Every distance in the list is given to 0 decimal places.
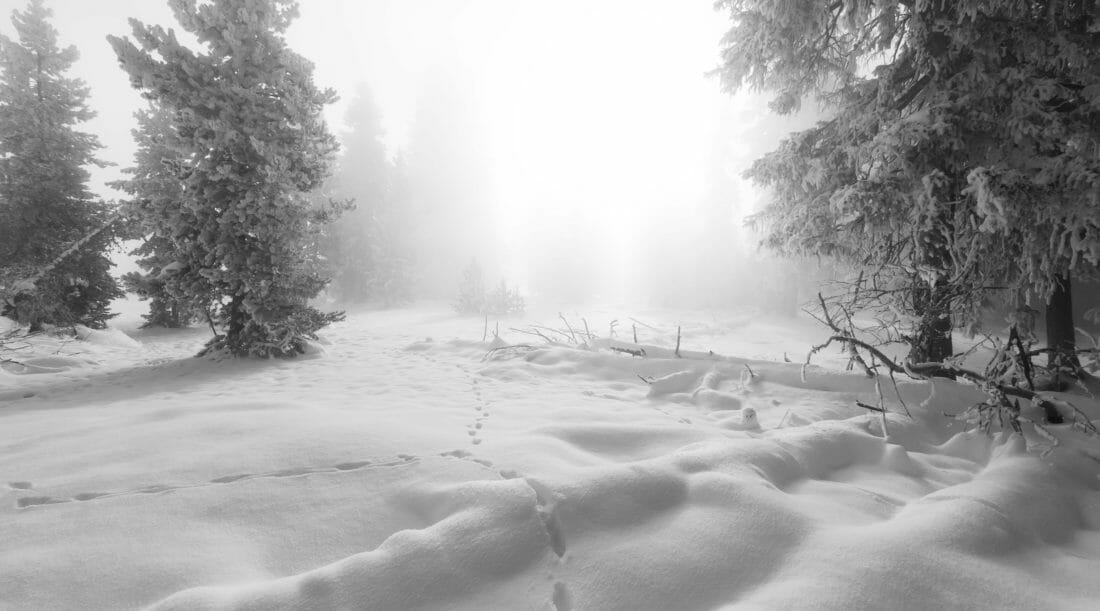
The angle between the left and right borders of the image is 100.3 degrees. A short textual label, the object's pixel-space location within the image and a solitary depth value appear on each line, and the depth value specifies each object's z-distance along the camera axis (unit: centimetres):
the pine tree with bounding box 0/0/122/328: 1271
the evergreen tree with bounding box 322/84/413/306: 2506
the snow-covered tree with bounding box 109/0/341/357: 773
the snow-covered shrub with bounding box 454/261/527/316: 2252
